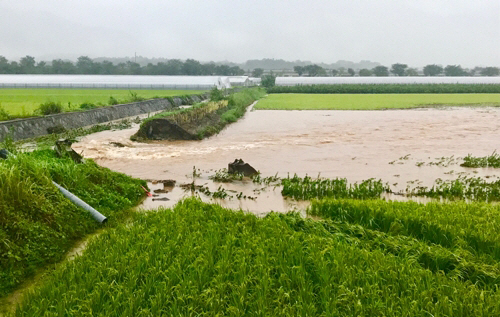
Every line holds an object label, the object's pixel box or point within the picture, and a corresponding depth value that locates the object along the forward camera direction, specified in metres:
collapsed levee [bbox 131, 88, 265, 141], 15.55
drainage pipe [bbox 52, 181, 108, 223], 6.02
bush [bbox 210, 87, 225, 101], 27.77
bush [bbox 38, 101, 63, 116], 17.16
